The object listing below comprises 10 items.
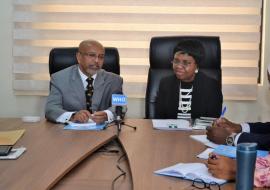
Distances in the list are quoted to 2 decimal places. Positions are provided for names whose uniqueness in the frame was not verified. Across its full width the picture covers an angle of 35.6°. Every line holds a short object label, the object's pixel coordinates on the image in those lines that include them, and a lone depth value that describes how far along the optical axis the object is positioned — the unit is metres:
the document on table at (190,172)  1.62
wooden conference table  1.61
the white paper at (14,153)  1.90
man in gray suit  3.09
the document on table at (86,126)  2.60
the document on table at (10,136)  2.14
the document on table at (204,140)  2.19
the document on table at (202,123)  2.66
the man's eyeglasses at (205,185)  1.56
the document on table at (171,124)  2.62
